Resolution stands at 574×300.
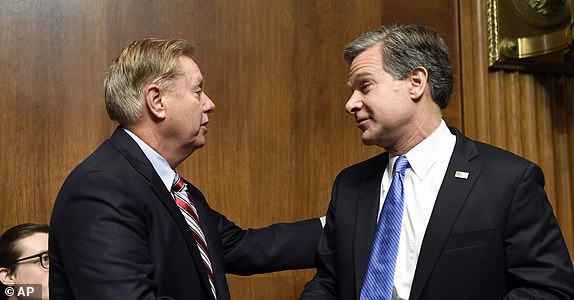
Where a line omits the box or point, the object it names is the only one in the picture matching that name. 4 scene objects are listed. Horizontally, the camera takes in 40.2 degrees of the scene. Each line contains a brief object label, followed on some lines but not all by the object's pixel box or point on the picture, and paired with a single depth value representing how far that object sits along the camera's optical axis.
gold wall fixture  3.34
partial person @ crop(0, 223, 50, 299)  2.73
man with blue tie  2.10
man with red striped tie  2.04
